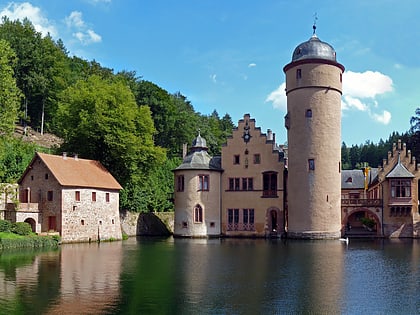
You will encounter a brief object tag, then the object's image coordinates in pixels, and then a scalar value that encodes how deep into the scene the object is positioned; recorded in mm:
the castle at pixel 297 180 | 44594
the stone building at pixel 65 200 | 37688
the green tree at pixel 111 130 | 44531
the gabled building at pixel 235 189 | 47781
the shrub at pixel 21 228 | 34344
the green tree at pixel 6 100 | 34500
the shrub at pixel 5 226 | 33312
